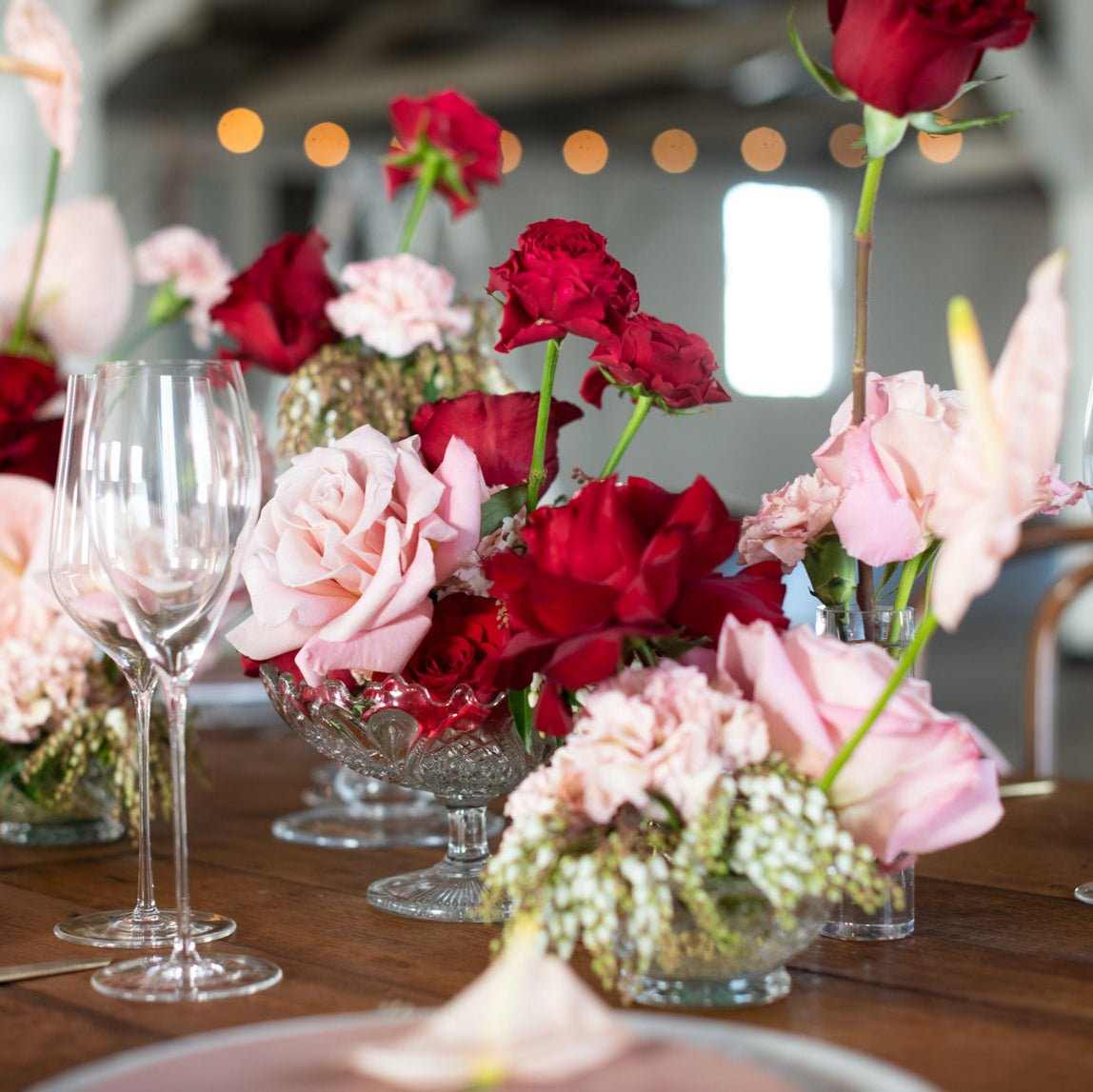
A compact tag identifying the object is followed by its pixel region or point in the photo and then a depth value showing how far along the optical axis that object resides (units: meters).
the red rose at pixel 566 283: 0.83
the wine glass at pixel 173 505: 0.75
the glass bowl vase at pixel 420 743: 0.88
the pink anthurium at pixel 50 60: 1.29
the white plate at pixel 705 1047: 0.53
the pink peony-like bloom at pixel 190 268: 1.43
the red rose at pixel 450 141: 1.29
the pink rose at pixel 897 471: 0.81
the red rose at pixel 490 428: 0.90
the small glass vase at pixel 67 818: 1.13
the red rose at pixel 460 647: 0.85
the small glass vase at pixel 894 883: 0.86
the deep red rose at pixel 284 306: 1.24
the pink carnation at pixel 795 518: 0.85
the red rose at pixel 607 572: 0.72
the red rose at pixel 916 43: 0.73
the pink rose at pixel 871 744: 0.71
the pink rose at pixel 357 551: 0.83
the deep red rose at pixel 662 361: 0.82
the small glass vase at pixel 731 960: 0.69
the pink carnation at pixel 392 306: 1.21
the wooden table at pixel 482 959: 0.68
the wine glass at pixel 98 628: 0.87
